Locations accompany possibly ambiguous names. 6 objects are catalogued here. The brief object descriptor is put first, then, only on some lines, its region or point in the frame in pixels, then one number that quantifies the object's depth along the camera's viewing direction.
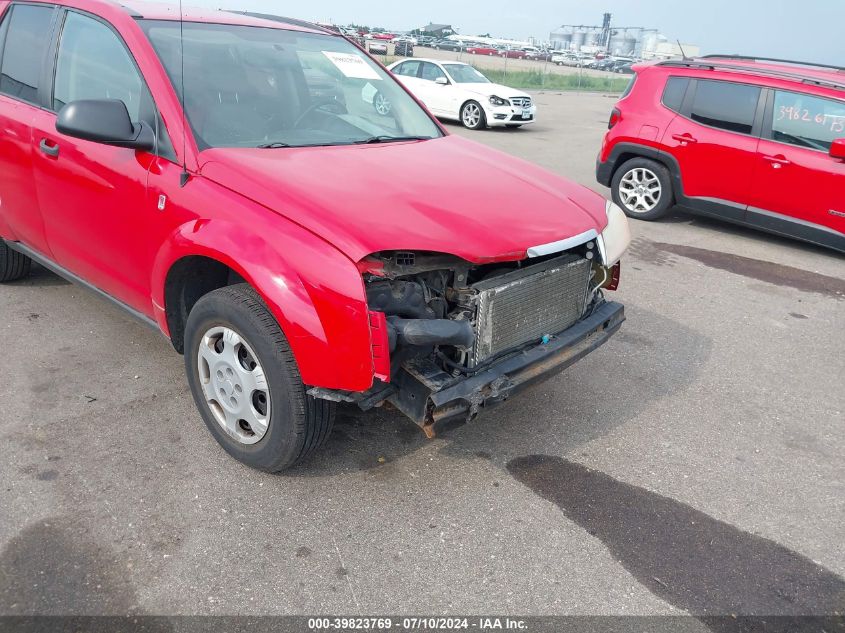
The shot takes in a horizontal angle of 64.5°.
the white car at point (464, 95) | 14.58
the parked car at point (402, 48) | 28.41
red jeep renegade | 6.73
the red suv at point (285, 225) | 2.56
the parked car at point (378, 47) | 28.72
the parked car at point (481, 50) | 59.86
